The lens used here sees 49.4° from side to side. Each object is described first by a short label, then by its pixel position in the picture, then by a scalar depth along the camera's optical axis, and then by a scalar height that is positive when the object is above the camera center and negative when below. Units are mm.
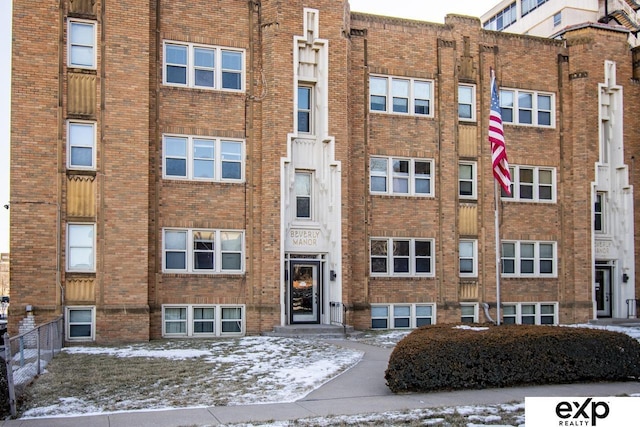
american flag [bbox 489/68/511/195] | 18703 +2500
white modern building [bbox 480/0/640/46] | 43975 +15632
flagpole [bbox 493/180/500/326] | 18031 -474
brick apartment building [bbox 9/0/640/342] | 21562 +2318
